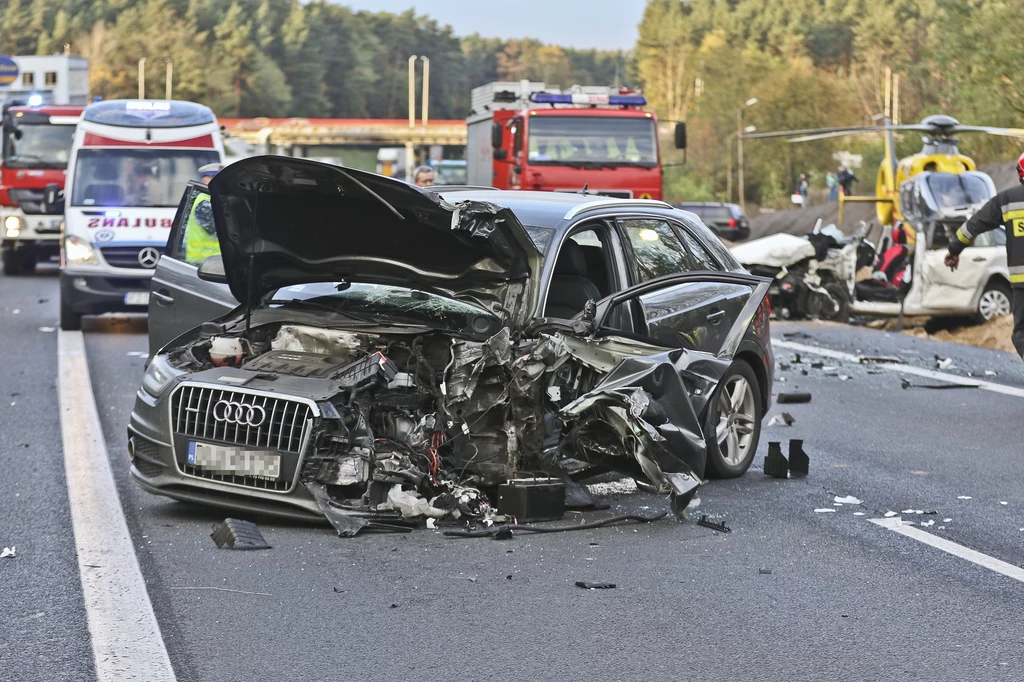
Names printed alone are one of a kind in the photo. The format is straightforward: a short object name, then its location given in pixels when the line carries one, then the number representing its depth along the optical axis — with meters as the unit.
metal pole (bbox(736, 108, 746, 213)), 151.29
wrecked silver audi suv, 12.98
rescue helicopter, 45.50
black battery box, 13.30
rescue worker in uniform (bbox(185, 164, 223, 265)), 23.16
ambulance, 31.36
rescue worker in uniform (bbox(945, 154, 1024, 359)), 21.06
